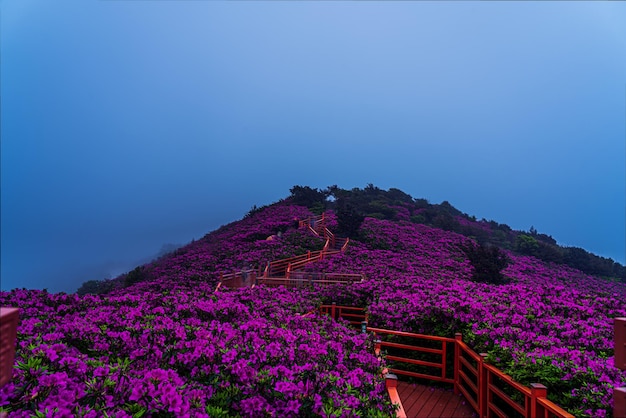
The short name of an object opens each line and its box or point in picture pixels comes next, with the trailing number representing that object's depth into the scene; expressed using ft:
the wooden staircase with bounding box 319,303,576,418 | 12.50
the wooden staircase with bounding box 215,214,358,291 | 47.26
